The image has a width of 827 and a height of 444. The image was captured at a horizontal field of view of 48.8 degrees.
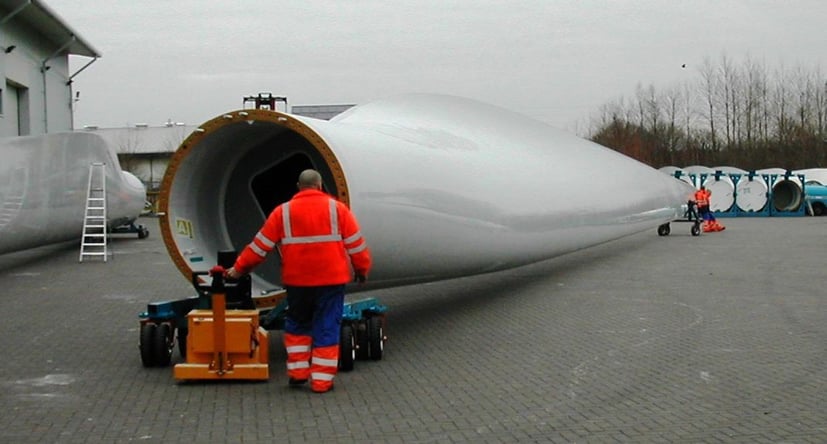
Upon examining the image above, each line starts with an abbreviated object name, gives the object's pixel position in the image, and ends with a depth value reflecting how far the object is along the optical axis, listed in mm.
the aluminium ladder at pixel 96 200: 19391
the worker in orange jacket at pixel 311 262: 6898
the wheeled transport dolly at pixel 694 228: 26219
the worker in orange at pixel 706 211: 27156
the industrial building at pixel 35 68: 25859
